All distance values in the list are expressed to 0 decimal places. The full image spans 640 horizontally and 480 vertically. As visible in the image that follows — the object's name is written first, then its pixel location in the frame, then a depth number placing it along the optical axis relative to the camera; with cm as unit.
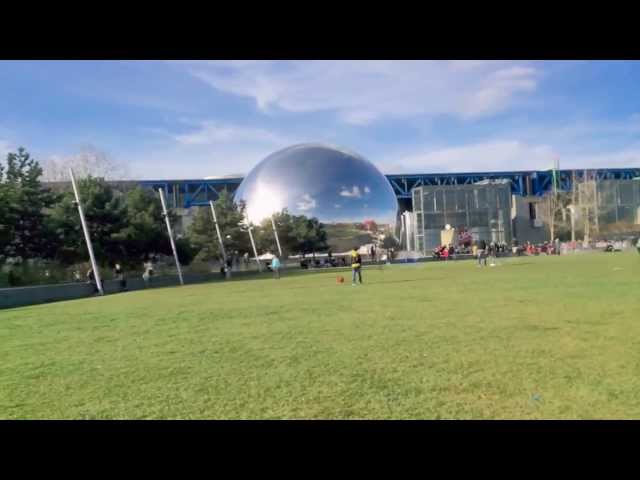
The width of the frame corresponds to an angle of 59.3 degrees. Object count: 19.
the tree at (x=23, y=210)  2191
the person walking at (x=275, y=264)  2573
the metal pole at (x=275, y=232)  4841
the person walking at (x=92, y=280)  2188
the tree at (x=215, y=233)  3898
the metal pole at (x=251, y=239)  4072
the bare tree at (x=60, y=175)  3594
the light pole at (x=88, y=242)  2080
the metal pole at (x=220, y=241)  3357
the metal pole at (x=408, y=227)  6557
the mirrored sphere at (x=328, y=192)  6272
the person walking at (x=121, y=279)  2330
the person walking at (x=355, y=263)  1838
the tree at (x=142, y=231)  2694
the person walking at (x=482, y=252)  2770
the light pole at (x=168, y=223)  2768
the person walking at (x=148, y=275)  2611
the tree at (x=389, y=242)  6594
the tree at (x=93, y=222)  2455
